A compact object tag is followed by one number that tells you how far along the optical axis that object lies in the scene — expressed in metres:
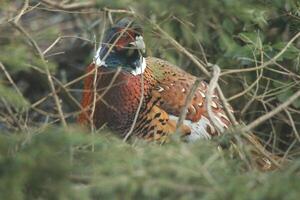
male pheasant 8.67
